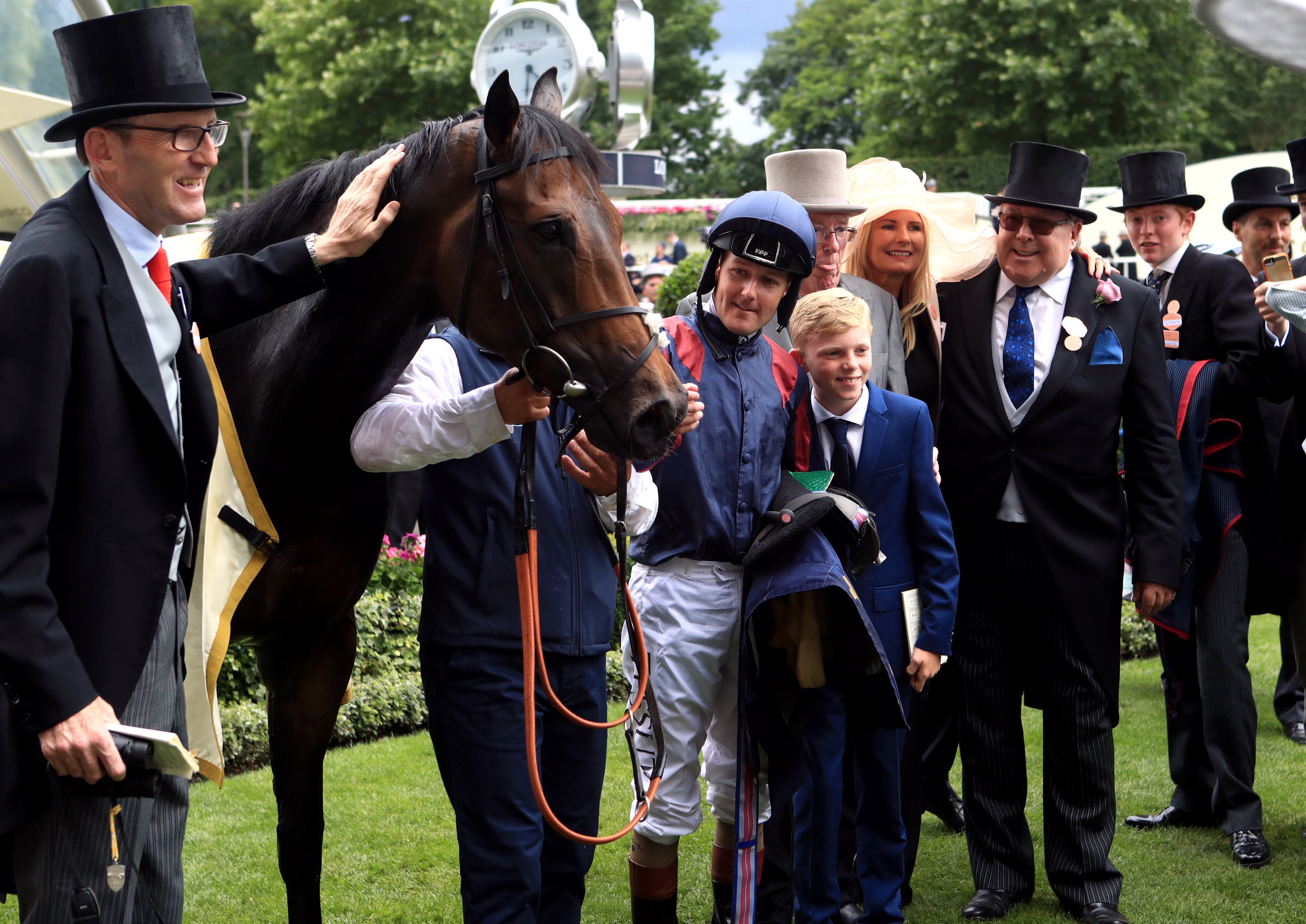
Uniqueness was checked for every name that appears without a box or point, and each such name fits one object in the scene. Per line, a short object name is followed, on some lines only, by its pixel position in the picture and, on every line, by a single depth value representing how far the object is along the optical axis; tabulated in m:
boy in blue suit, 3.61
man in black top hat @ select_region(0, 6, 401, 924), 1.96
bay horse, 2.47
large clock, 11.67
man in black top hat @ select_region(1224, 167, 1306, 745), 5.59
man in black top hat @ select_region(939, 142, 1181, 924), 4.00
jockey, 3.47
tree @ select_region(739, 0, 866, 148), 41.31
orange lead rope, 2.58
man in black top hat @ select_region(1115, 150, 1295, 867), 4.62
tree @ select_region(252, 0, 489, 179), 29.75
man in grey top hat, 4.24
